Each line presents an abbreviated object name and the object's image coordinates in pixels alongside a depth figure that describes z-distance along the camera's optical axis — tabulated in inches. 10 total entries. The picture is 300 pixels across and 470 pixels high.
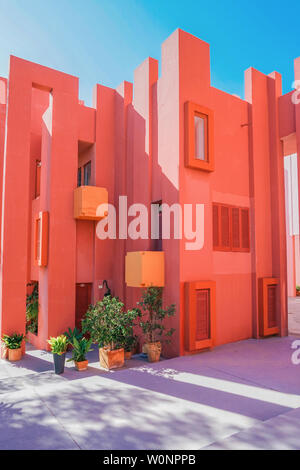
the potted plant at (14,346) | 386.6
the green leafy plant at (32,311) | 463.2
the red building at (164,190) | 342.0
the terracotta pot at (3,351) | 392.5
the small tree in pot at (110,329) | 314.2
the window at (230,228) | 377.7
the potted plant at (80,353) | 324.5
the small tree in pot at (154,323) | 321.1
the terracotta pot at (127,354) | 347.3
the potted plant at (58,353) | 314.8
